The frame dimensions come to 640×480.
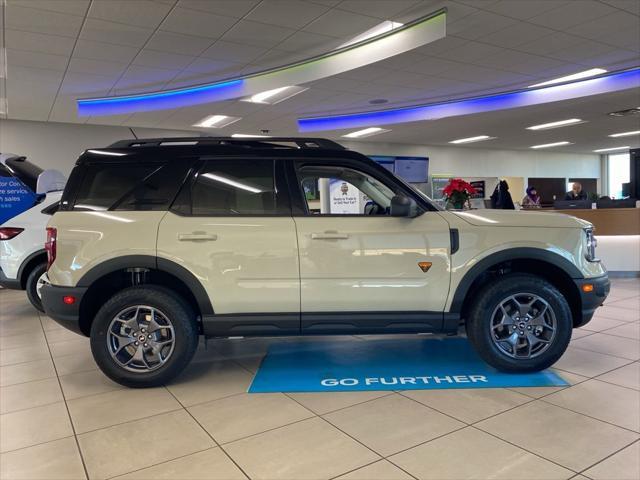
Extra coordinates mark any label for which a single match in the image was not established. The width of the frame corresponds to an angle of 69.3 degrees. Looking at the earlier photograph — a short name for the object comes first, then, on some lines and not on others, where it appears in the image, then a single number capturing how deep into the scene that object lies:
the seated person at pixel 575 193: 9.47
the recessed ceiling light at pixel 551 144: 16.09
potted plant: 5.21
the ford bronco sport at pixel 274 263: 3.07
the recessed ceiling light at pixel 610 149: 18.60
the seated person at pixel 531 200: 9.28
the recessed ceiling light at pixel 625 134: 13.85
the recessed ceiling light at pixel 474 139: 14.20
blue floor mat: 3.12
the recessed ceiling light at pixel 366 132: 12.10
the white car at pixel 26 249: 5.39
